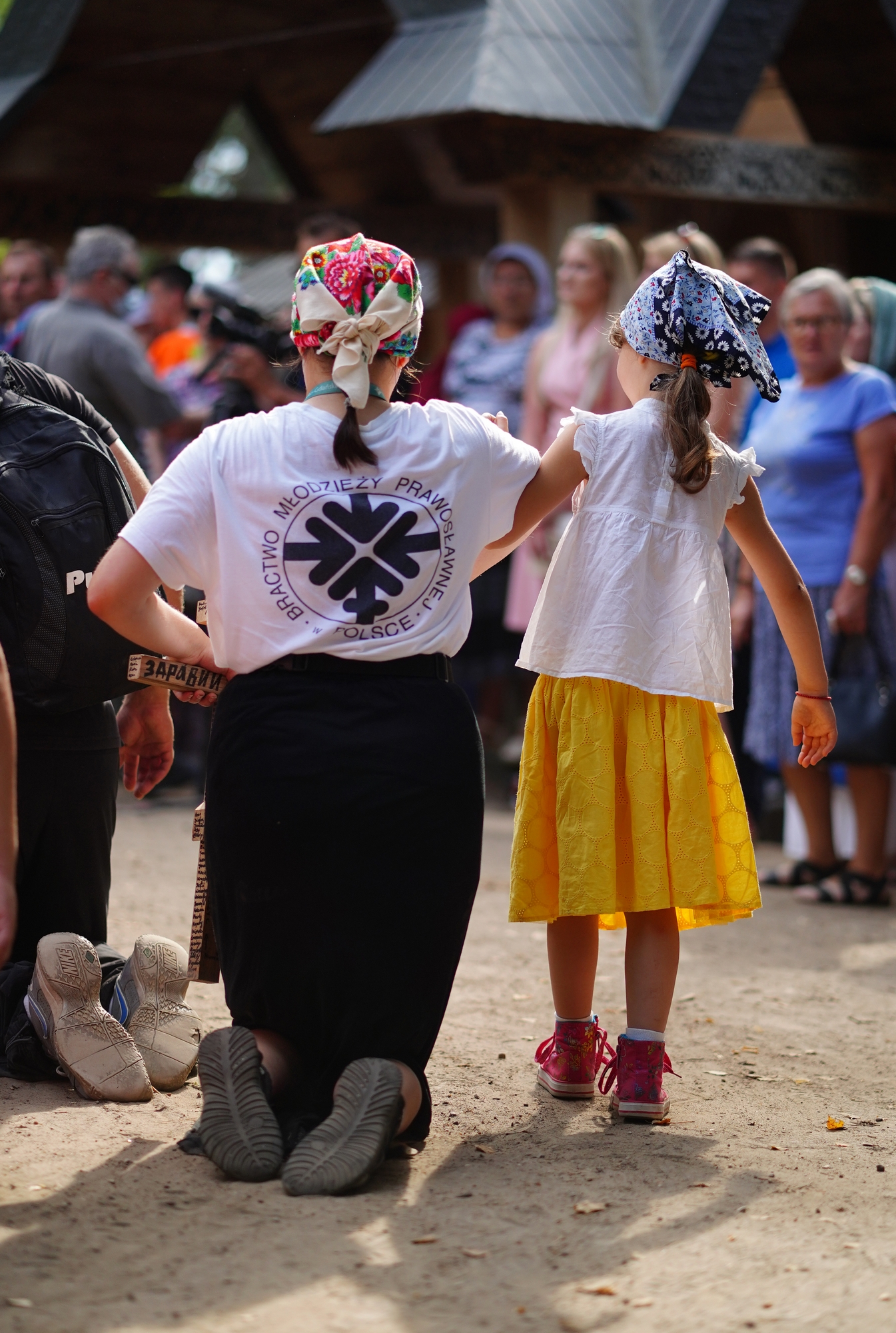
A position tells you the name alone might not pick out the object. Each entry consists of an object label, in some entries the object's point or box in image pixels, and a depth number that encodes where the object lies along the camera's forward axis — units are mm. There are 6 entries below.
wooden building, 14844
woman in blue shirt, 10937
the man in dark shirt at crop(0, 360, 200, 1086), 6711
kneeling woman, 5500
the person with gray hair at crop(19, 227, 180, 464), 13336
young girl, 6266
